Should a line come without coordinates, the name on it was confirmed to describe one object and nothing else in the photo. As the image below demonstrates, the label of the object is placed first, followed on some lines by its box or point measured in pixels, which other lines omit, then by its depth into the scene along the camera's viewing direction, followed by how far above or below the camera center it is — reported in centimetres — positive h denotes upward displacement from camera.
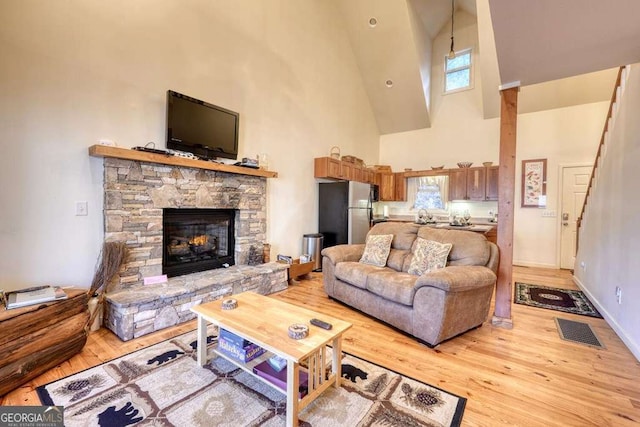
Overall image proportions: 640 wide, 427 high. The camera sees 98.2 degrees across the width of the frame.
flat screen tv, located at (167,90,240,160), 307 +94
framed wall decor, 549 +54
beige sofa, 234 -73
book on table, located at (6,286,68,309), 187 -66
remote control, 174 -74
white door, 520 +7
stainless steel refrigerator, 513 -10
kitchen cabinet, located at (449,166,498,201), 577 +56
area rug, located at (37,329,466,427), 154 -117
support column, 288 +5
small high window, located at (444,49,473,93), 630 +318
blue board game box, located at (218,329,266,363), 180 -95
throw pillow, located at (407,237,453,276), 293 -52
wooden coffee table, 145 -76
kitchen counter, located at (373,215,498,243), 537 -32
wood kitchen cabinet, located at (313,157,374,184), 516 +76
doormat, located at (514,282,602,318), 329 -117
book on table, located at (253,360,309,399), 161 -101
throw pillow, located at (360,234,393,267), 339 -52
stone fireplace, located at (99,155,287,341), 260 -34
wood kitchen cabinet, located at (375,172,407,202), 695 +56
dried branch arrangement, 253 -59
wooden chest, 170 -90
